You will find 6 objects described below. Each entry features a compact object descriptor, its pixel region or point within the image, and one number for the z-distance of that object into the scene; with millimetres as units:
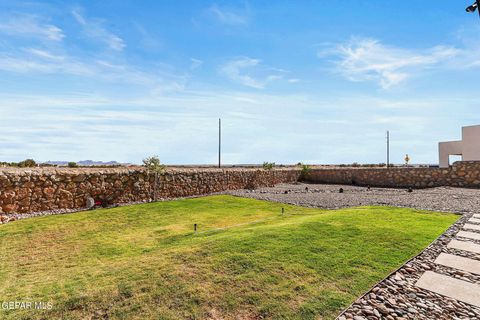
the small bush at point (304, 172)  25453
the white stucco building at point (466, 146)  26692
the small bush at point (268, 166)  23241
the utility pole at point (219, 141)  34616
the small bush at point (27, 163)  22400
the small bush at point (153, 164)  13891
